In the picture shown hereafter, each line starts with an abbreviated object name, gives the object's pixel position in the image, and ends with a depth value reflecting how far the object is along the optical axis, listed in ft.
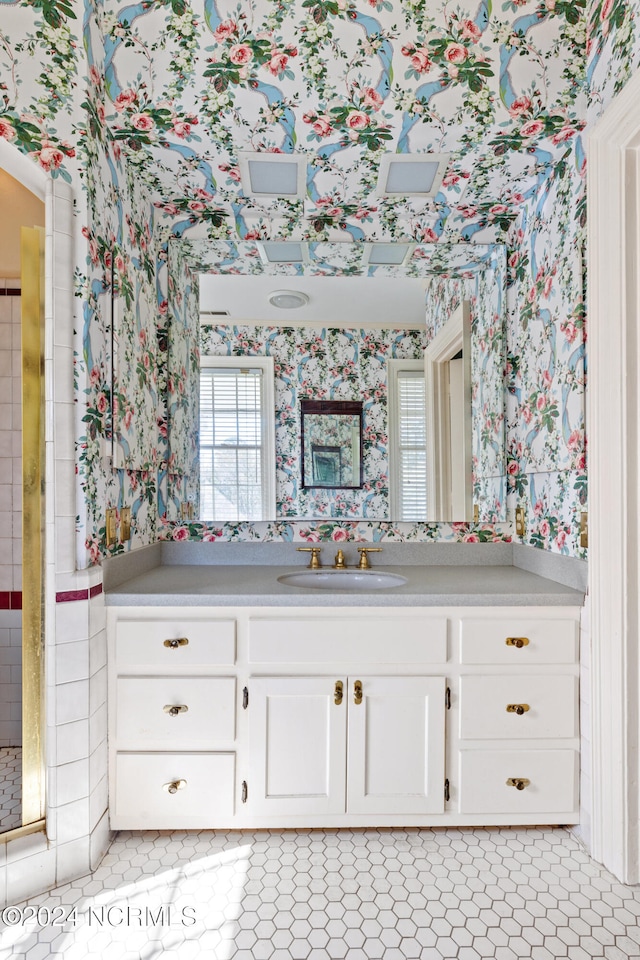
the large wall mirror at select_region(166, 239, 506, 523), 7.13
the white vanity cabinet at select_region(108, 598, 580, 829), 5.33
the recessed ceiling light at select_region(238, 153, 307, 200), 5.78
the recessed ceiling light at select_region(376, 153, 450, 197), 5.77
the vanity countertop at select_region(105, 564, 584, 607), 5.31
